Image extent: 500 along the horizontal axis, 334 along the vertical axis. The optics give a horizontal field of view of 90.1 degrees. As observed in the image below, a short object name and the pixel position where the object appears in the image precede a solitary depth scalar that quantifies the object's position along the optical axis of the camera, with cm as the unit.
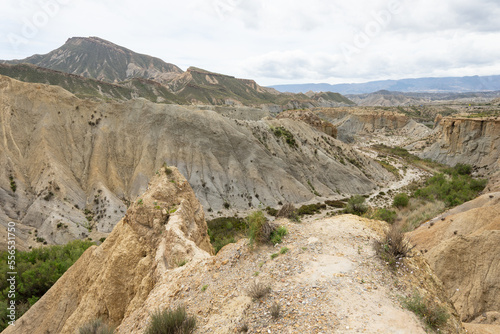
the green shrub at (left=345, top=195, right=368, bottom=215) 2602
